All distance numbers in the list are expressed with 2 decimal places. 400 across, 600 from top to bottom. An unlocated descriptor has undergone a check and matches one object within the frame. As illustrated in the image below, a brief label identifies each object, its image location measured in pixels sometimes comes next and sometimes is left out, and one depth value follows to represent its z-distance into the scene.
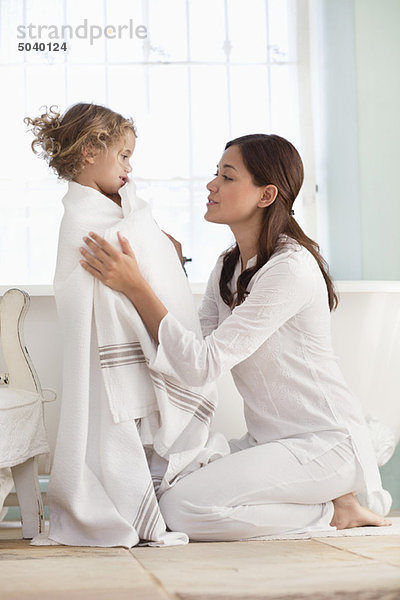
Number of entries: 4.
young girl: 2.66
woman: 2.72
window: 4.13
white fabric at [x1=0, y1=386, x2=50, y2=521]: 2.73
